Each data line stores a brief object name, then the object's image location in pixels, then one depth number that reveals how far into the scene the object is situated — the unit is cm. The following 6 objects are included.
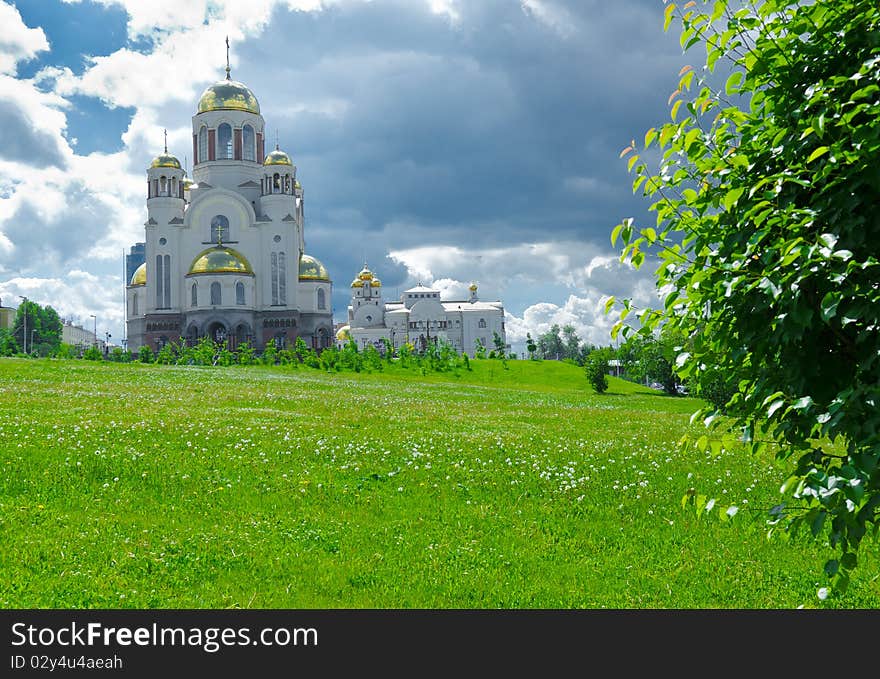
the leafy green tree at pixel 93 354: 4781
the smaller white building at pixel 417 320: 12250
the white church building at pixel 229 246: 7212
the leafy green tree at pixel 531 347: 8025
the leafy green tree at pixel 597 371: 5056
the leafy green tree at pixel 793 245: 405
